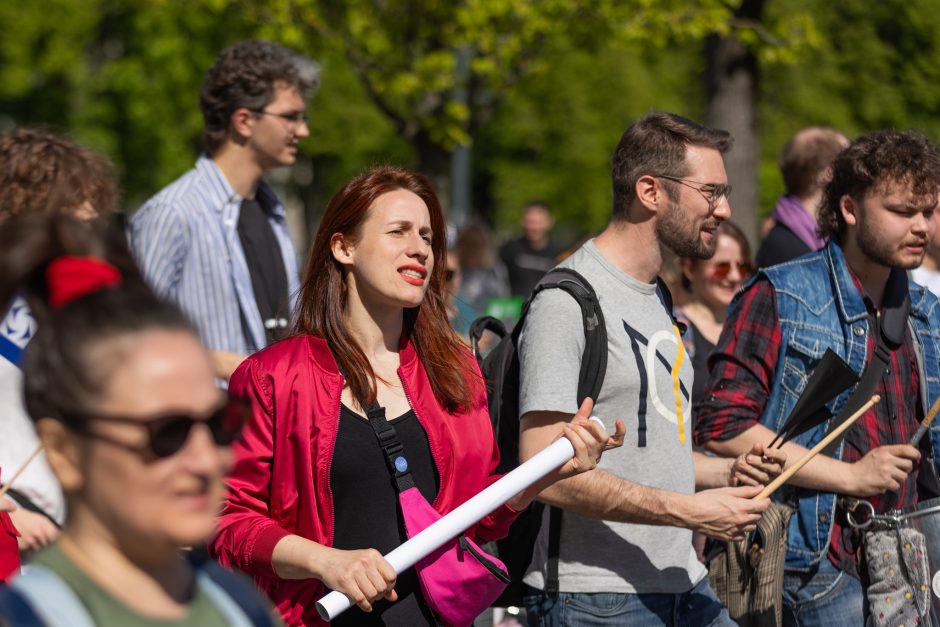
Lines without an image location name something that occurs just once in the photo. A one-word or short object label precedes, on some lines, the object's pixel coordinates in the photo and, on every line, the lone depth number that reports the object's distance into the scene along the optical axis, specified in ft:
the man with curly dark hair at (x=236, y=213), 35.29
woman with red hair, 21.02
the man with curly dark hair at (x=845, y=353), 27.12
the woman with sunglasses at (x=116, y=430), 11.83
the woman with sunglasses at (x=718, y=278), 41.22
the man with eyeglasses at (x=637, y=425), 23.90
